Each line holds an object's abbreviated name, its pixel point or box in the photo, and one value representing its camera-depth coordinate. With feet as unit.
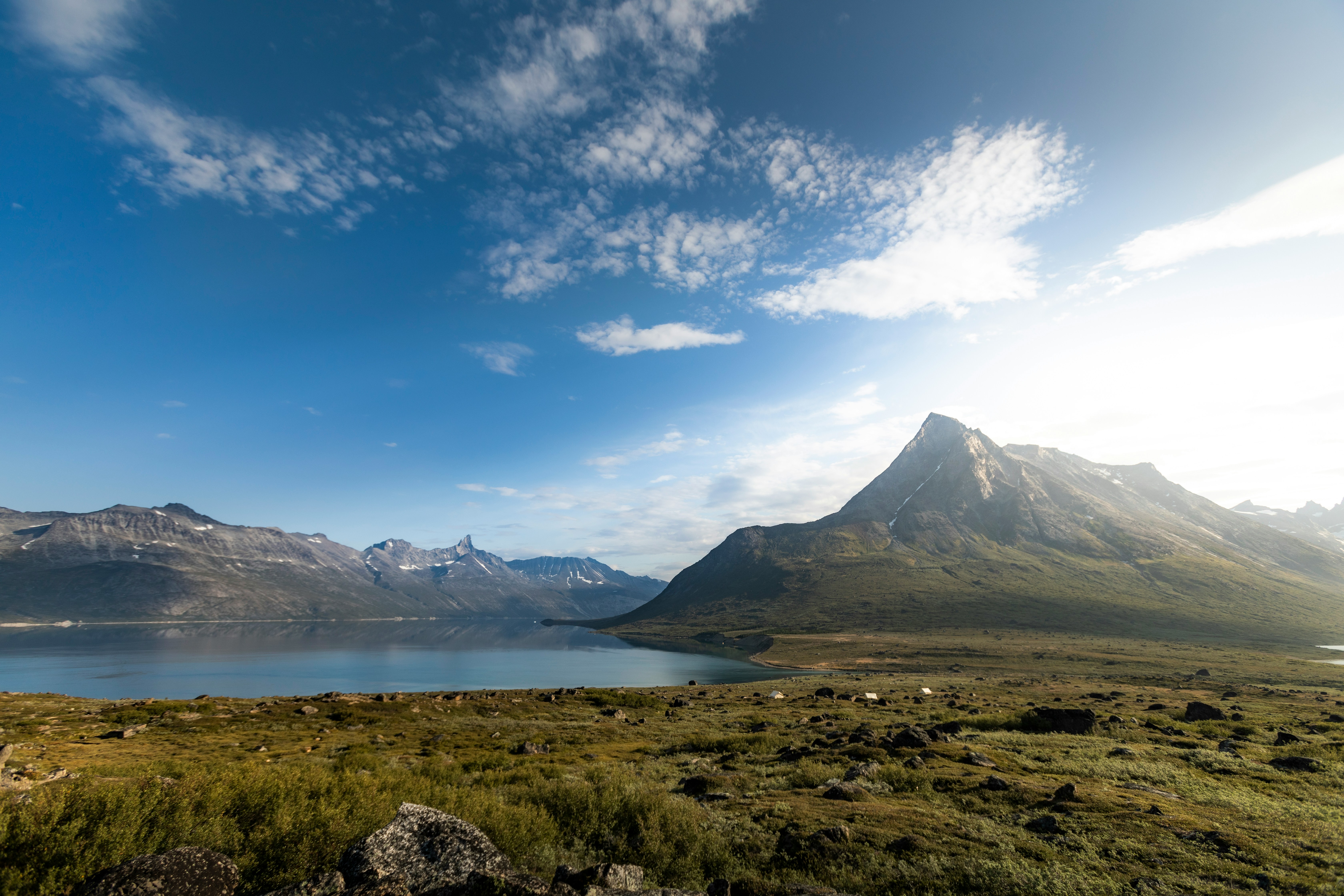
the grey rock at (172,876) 28.19
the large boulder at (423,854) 33.42
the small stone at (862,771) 71.72
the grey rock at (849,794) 62.59
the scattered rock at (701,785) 67.26
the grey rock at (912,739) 91.76
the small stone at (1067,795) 57.72
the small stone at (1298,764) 76.07
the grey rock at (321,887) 30.68
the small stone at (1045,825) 49.62
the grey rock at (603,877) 33.24
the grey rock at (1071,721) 113.60
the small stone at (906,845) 45.50
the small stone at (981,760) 77.92
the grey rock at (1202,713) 131.85
